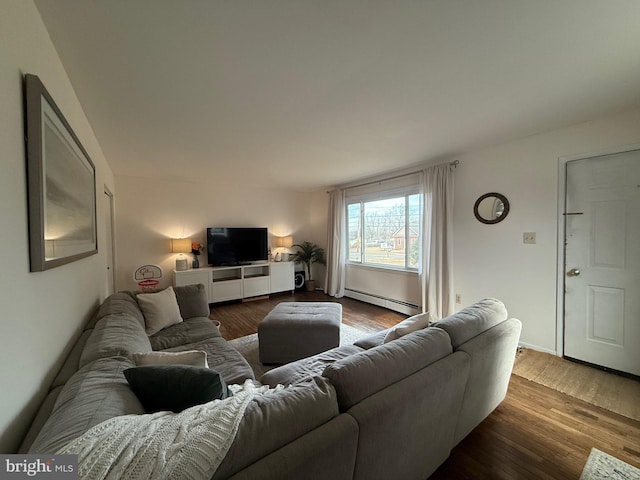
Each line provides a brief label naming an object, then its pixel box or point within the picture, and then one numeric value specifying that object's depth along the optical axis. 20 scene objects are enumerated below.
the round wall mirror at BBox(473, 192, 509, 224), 2.86
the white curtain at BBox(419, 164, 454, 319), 3.26
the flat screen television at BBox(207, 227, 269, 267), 4.63
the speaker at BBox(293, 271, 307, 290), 5.56
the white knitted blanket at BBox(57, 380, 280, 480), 0.56
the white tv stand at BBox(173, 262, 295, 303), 4.29
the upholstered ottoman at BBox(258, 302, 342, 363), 2.39
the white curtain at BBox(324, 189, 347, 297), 4.97
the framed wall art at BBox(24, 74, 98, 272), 0.94
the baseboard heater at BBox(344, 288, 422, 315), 3.85
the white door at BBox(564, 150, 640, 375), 2.15
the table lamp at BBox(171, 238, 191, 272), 4.28
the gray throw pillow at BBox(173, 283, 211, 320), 2.61
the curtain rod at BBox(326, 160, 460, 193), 3.23
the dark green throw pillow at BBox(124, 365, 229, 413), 0.93
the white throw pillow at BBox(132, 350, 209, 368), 1.19
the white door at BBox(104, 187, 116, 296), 3.37
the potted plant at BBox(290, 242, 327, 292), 5.55
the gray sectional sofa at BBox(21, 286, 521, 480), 0.72
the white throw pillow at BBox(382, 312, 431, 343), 1.60
